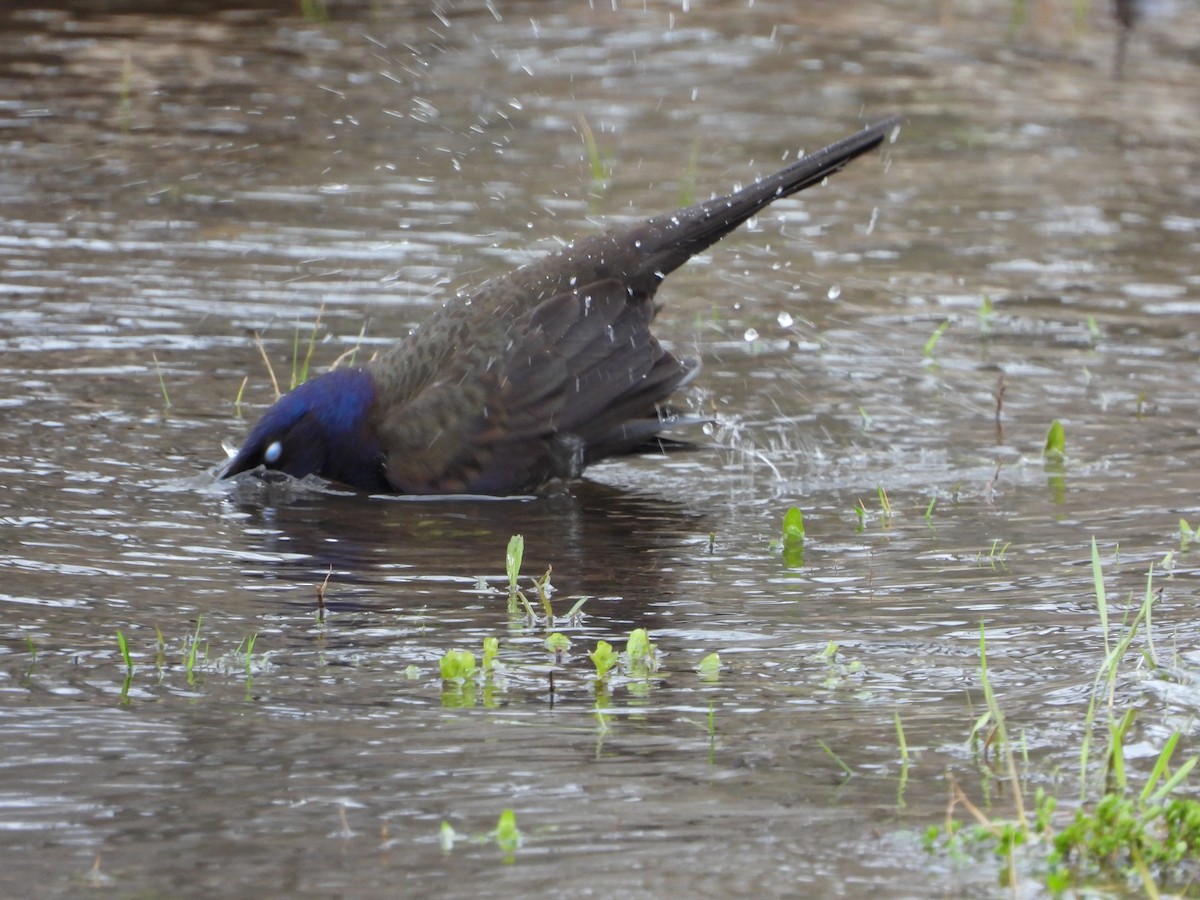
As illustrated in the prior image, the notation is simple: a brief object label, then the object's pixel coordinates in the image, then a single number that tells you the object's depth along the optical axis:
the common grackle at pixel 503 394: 12.59
